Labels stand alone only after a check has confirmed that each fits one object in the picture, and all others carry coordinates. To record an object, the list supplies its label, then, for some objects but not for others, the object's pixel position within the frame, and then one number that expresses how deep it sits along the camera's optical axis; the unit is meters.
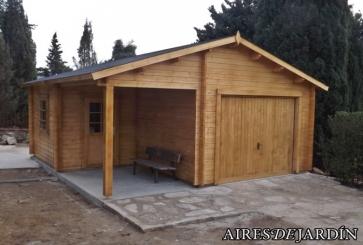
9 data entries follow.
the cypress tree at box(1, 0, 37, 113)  19.70
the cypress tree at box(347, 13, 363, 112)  13.83
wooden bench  8.11
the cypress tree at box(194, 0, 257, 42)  20.19
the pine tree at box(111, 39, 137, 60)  31.11
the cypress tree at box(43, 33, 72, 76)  32.91
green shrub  8.51
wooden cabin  7.51
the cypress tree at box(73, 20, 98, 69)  33.62
